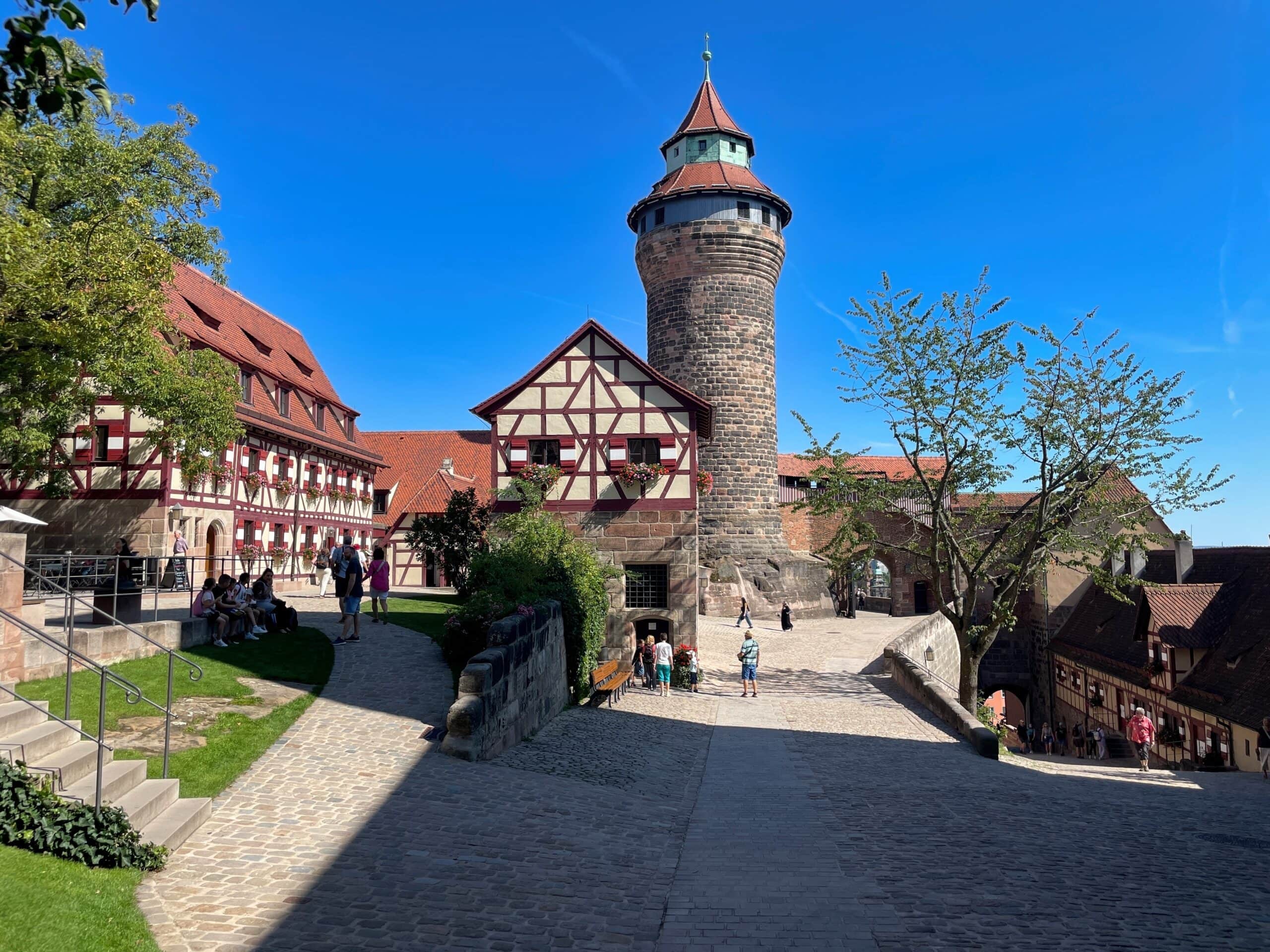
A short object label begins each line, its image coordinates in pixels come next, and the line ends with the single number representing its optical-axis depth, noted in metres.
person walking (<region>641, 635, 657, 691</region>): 19.72
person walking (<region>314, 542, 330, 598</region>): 24.06
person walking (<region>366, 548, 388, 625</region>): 17.53
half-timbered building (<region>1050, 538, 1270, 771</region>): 21.67
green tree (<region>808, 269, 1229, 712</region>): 20.17
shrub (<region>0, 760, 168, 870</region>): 5.52
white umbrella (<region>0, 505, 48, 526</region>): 9.20
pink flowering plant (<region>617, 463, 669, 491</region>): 21.47
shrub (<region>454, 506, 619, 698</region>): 13.76
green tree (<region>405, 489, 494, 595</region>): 23.86
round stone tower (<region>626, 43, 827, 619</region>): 31.56
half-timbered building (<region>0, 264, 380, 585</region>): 22.25
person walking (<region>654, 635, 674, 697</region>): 18.88
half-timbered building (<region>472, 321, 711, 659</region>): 21.69
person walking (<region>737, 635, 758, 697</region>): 19.22
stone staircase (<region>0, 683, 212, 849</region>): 6.12
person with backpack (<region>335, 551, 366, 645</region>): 14.97
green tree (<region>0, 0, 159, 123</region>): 3.44
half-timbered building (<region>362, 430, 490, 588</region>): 36.62
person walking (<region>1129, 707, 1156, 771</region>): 21.34
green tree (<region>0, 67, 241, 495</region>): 13.25
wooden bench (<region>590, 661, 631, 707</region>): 16.56
